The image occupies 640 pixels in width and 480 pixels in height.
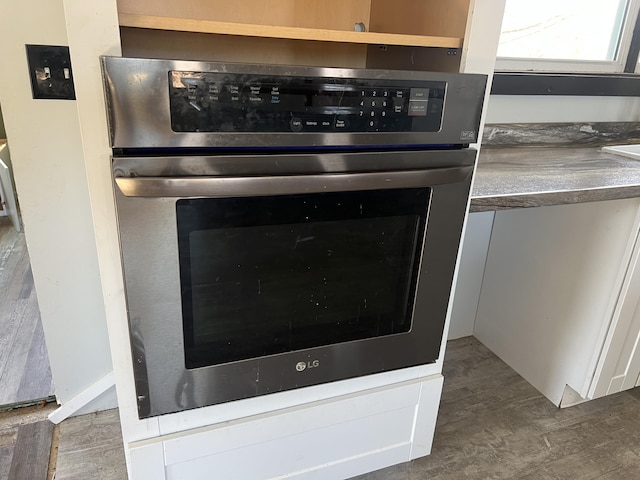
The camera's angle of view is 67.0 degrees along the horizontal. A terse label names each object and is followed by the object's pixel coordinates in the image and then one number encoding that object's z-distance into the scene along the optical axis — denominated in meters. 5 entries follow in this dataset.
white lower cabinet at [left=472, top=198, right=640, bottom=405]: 1.47
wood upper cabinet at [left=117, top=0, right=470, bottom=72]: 0.97
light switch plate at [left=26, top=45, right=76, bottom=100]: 1.13
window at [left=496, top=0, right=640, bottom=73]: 1.76
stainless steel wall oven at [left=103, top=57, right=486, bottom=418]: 0.78
